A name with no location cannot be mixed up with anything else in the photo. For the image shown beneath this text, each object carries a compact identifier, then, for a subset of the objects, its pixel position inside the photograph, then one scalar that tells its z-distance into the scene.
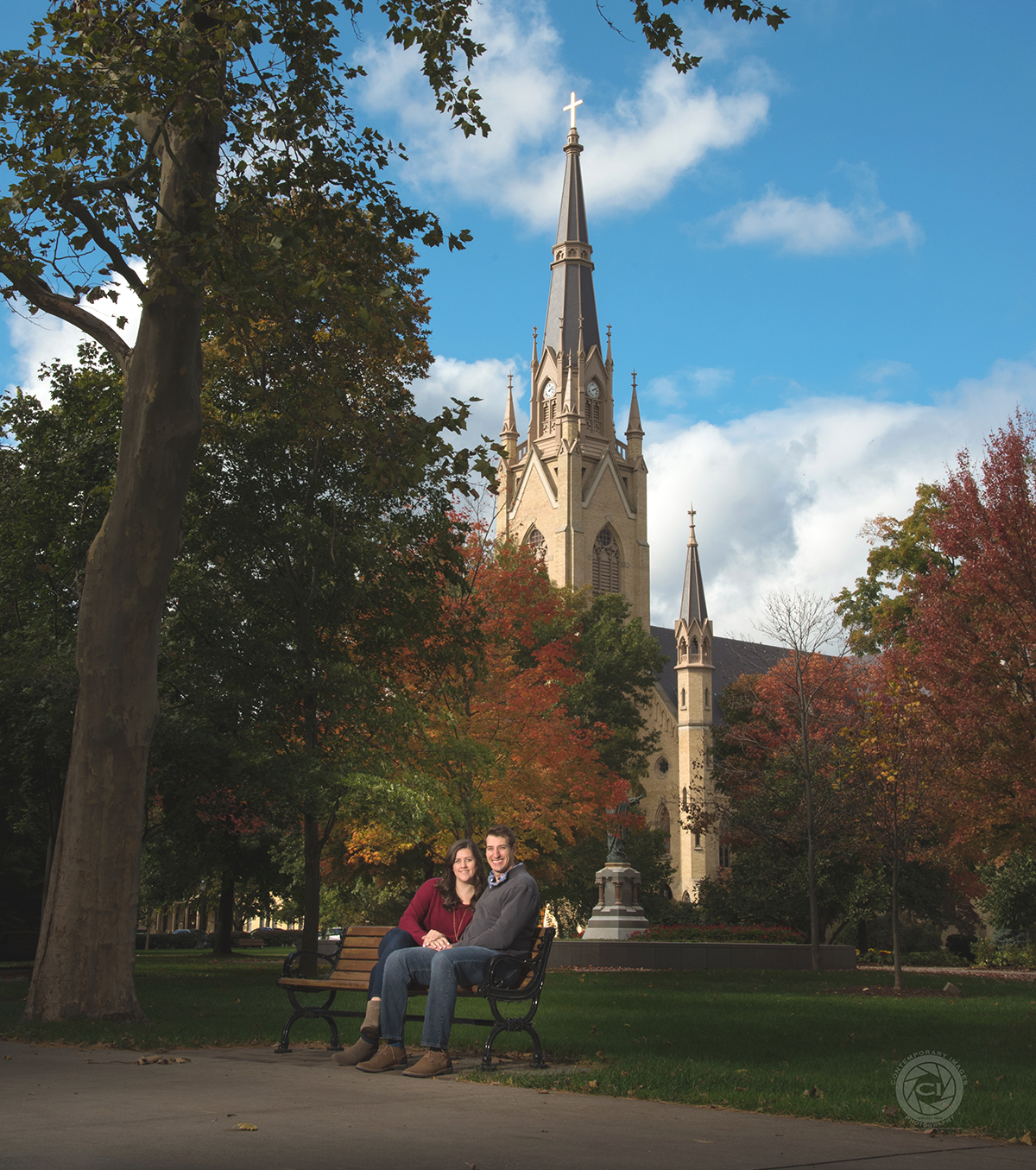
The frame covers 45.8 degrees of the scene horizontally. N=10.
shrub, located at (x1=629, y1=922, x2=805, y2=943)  26.47
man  6.77
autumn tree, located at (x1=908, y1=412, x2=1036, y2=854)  16.64
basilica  68.19
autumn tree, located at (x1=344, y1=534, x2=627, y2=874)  18.73
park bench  6.97
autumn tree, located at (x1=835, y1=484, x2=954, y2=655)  28.55
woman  7.36
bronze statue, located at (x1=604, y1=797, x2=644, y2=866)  30.33
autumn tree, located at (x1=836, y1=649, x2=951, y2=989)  18.36
